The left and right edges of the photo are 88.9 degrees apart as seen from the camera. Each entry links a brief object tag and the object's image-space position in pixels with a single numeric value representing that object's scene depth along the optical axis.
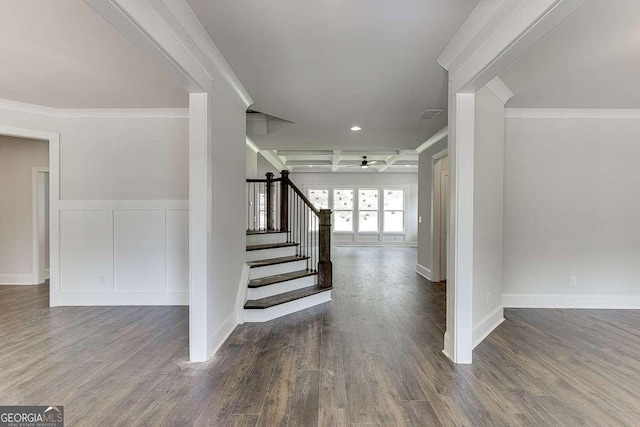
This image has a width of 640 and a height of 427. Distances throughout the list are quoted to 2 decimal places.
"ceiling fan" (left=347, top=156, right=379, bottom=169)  8.37
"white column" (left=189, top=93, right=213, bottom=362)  2.70
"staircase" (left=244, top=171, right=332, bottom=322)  3.86
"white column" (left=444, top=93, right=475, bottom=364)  2.71
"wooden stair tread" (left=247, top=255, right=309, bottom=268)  4.09
